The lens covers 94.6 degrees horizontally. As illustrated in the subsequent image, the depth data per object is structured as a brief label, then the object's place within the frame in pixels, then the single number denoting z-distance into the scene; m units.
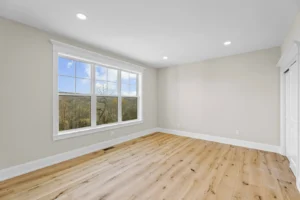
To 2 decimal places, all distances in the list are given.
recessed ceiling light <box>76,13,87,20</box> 2.21
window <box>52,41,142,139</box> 3.05
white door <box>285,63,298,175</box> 2.45
